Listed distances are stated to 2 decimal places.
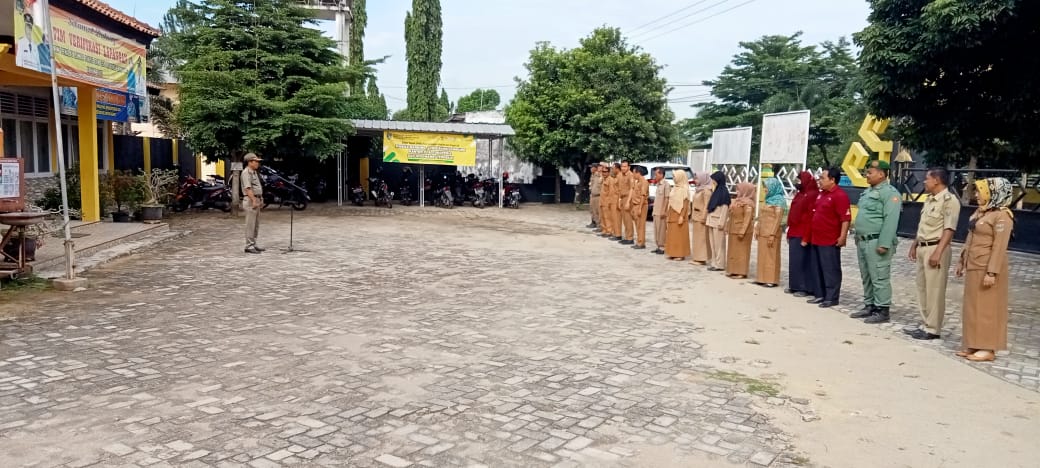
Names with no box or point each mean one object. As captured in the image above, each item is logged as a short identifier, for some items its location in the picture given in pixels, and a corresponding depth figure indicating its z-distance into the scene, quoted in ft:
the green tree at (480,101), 288.61
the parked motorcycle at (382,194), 75.20
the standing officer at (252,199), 38.63
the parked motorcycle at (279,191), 68.80
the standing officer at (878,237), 25.59
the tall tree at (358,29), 130.21
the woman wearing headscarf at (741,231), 35.12
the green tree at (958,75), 27.12
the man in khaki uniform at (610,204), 51.96
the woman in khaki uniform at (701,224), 39.17
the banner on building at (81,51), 28.17
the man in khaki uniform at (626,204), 49.19
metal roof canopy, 74.02
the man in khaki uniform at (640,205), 47.29
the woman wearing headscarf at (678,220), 41.11
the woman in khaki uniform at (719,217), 37.45
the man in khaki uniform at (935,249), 22.68
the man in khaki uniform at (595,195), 58.50
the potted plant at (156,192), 49.26
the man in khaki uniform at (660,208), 44.09
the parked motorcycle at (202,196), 64.13
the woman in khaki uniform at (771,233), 33.04
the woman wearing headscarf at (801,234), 30.40
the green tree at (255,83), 57.77
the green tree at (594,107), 73.67
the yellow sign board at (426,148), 75.00
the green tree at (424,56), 125.70
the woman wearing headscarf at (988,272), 20.33
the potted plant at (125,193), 47.34
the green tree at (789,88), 103.76
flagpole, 26.61
